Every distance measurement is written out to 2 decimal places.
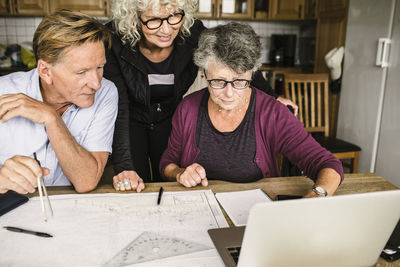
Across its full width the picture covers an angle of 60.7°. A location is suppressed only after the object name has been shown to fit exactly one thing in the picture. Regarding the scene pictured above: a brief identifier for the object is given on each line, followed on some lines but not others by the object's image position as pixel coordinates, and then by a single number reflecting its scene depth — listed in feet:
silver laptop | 1.95
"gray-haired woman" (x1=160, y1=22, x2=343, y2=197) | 4.23
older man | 3.61
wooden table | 3.83
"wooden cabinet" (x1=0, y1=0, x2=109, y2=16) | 12.25
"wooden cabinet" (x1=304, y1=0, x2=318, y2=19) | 13.02
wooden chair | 9.55
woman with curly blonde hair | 4.90
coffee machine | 13.99
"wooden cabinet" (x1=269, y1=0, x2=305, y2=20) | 13.50
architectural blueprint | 2.59
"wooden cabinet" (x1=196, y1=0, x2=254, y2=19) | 13.21
